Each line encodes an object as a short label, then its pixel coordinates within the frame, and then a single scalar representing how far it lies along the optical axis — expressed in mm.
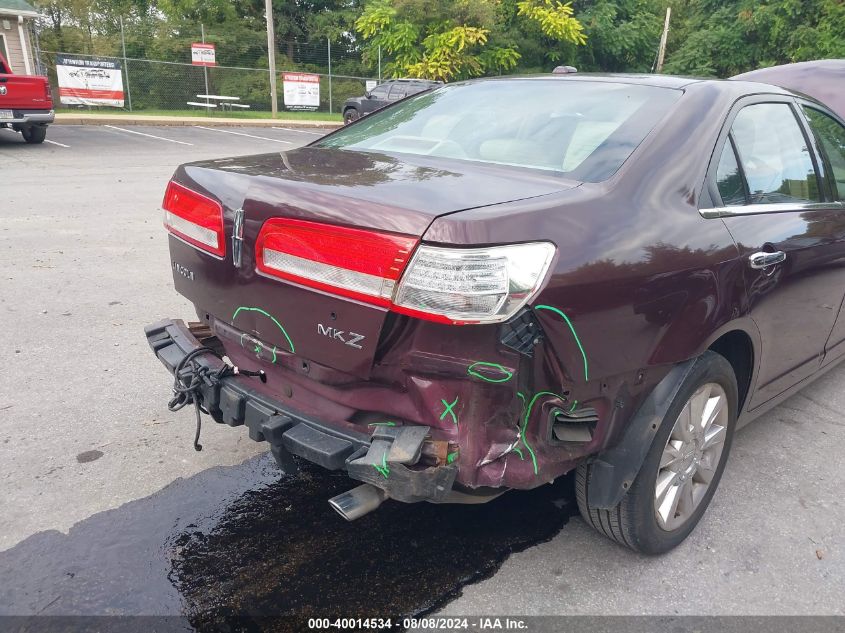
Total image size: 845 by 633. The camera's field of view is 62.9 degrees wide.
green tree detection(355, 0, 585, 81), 28453
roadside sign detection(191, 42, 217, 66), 26297
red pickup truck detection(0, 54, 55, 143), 13789
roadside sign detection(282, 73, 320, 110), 29747
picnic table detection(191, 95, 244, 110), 27219
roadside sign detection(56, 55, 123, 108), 22938
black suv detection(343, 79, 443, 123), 21812
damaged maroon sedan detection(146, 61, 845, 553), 1940
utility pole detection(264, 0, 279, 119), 25484
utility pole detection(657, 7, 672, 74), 35344
